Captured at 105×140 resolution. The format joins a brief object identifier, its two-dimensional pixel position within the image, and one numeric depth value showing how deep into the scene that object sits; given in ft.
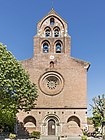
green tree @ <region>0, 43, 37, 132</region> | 44.14
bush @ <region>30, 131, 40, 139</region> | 58.19
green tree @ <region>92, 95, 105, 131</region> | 69.45
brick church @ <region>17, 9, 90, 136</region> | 64.78
